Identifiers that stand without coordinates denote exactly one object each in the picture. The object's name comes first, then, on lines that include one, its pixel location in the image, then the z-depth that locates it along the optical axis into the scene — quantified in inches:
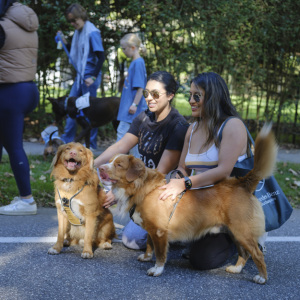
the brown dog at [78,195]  155.5
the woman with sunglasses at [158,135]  163.6
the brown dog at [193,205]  134.5
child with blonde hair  268.6
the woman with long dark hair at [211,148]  142.3
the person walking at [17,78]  185.1
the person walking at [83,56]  285.4
